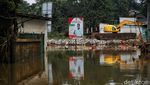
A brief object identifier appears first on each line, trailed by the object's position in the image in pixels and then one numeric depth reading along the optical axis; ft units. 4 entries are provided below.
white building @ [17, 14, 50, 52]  75.02
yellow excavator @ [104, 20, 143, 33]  157.50
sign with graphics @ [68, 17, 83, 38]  137.37
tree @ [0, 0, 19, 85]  57.46
